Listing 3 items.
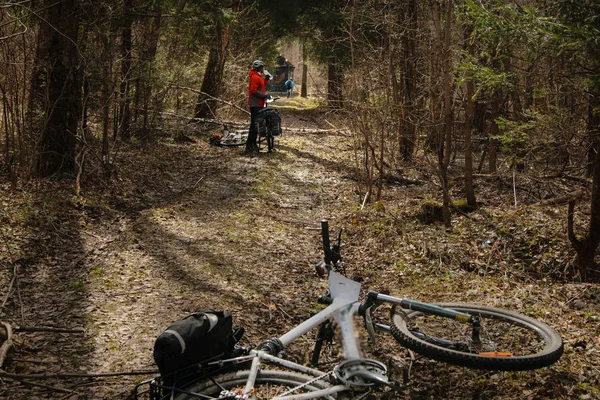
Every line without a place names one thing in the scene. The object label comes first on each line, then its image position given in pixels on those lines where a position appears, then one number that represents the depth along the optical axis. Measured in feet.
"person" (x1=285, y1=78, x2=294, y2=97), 131.75
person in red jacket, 52.39
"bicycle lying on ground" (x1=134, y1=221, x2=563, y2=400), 11.14
